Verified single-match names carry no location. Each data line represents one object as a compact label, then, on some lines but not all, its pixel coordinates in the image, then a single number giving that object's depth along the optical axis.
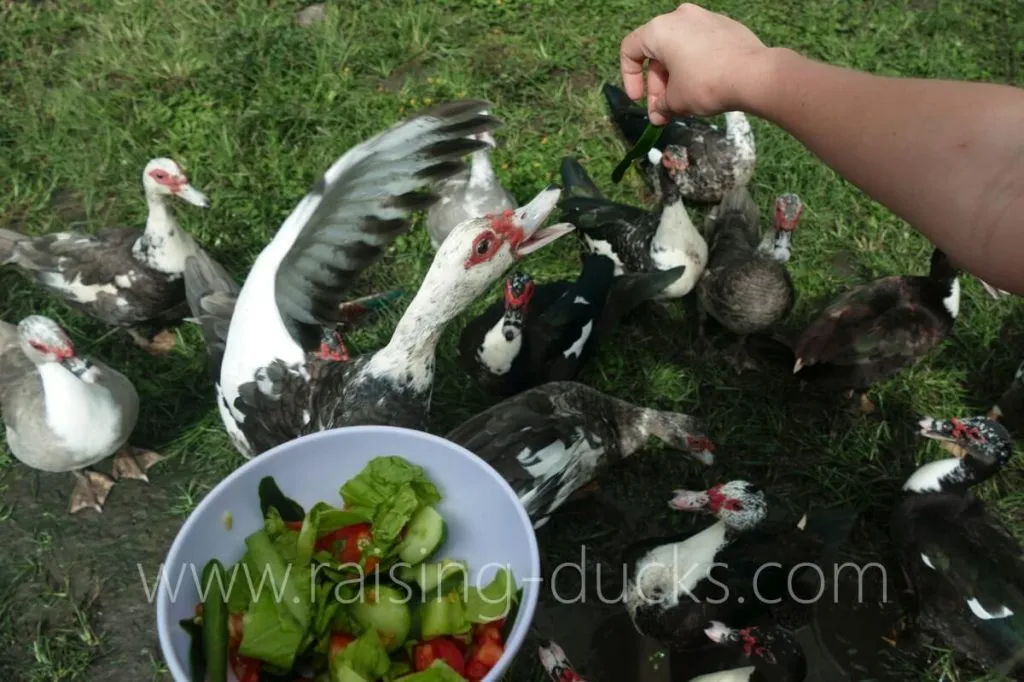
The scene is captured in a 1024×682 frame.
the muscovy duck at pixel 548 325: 1.37
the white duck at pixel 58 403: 1.28
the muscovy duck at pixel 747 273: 1.42
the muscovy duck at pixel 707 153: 1.63
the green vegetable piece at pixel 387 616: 0.96
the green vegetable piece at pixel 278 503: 0.99
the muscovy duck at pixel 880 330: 1.37
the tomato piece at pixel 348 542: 0.99
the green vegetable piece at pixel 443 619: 0.96
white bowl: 0.94
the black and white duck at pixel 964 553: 1.21
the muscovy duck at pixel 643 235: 1.49
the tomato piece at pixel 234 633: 0.94
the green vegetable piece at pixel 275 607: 0.92
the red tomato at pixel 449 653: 0.94
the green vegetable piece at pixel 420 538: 0.99
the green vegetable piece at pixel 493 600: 0.96
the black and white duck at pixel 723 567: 1.22
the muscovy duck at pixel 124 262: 1.44
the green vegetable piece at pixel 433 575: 0.99
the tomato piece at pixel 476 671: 0.94
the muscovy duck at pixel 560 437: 1.24
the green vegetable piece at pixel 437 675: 0.91
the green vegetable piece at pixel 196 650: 0.91
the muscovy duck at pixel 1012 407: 1.40
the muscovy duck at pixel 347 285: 1.13
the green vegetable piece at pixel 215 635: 0.92
